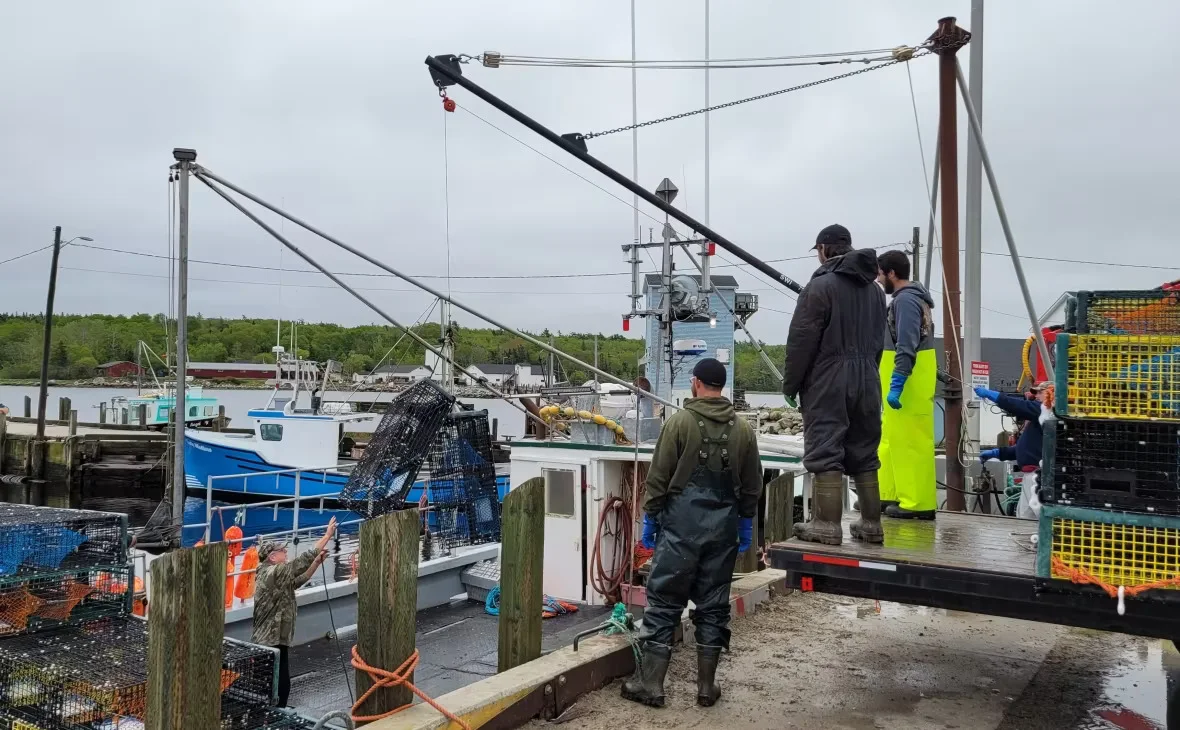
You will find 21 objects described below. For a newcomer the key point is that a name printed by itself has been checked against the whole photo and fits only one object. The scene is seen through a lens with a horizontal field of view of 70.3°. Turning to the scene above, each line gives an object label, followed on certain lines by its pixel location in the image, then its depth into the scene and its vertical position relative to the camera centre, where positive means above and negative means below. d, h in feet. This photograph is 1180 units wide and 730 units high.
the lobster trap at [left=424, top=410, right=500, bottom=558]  32.89 -4.44
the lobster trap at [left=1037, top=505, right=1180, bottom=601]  10.87 -2.29
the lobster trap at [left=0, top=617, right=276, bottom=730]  13.33 -5.10
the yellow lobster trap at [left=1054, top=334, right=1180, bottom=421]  10.89 +0.01
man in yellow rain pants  16.75 -0.49
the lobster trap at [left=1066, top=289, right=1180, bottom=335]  11.92 +0.93
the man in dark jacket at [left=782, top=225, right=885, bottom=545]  14.67 -0.12
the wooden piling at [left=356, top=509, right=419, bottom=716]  13.20 -3.65
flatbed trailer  11.40 -3.11
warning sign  28.02 +0.10
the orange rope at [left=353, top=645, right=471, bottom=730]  13.01 -4.81
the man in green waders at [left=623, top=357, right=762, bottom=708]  14.05 -2.50
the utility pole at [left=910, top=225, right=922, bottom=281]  72.97 +12.86
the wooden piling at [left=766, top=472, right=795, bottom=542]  23.41 -3.72
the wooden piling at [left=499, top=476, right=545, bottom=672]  15.55 -3.86
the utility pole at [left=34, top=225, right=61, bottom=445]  96.68 +3.55
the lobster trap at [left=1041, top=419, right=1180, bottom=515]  10.78 -1.17
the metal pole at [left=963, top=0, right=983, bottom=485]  29.63 +5.24
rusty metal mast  25.75 +5.14
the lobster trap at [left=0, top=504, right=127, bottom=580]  15.69 -3.35
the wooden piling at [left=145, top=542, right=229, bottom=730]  11.11 -3.64
